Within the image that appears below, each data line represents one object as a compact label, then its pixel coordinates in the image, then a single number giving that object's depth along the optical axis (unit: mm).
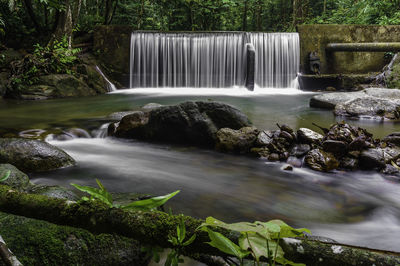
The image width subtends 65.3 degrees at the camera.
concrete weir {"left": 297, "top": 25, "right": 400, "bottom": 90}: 14242
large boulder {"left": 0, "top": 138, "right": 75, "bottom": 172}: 4105
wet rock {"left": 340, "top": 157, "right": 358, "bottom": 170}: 4504
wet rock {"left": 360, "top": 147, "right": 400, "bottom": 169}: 4422
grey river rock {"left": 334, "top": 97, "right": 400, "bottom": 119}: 7551
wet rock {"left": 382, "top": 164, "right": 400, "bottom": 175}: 4285
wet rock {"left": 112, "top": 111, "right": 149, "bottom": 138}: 6188
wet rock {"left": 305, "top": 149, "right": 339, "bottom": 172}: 4488
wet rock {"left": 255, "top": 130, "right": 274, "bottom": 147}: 5230
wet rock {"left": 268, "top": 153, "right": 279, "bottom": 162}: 4905
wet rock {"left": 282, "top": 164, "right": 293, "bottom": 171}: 4582
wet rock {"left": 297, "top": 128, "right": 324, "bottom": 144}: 4954
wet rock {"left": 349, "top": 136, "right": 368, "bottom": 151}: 4602
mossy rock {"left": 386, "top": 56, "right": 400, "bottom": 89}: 11141
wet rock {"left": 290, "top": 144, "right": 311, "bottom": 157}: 4883
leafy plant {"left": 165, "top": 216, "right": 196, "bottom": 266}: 1168
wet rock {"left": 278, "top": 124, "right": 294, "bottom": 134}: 5259
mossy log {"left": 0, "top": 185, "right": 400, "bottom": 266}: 1045
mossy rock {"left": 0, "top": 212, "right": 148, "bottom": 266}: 1507
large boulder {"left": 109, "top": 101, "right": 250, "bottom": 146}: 5695
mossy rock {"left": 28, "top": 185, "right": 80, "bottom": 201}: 2705
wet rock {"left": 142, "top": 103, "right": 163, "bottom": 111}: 8523
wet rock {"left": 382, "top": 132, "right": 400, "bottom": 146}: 4914
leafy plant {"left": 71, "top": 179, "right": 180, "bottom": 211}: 1353
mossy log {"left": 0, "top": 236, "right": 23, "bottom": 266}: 958
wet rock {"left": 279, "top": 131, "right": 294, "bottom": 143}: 5117
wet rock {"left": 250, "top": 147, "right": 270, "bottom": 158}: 5053
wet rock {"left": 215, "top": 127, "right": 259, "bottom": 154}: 5316
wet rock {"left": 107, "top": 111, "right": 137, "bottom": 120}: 7629
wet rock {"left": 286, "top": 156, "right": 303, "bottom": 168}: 4707
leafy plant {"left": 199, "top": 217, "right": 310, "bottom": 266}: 1075
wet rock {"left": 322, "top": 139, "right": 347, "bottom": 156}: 4637
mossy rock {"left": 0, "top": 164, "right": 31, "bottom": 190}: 2936
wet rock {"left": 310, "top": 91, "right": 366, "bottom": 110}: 8648
